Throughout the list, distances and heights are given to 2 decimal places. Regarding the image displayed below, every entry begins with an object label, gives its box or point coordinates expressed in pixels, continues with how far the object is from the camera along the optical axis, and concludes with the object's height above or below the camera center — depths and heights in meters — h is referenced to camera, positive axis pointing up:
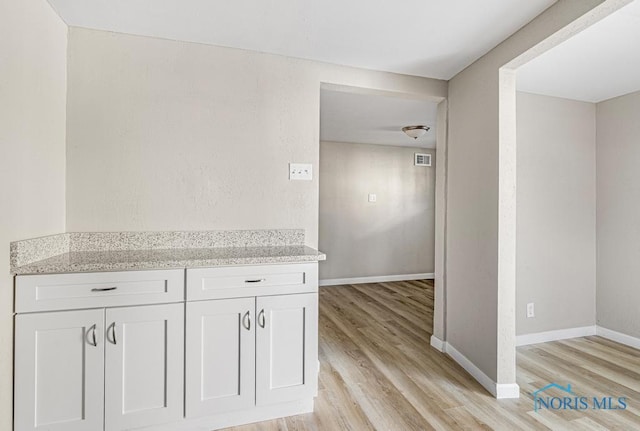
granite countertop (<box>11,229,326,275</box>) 1.52 -0.21
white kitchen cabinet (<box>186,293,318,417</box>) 1.69 -0.74
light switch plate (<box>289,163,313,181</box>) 2.30 +0.32
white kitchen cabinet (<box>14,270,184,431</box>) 1.46 -0.65
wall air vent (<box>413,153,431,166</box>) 5.50 +0.98
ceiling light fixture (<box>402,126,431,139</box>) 3.96 +1.07
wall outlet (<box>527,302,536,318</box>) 2.89 -0.82
